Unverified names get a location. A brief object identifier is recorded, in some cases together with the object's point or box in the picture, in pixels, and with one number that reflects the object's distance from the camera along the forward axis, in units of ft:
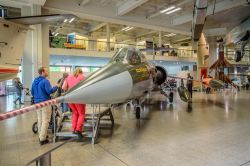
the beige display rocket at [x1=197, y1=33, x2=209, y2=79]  43.64
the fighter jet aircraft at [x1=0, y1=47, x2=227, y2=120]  10.55
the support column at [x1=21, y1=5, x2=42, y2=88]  38.52
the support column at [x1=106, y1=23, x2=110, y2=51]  53.99
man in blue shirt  13.23
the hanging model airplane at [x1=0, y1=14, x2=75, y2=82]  16.72
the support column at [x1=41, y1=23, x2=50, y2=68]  40.83
